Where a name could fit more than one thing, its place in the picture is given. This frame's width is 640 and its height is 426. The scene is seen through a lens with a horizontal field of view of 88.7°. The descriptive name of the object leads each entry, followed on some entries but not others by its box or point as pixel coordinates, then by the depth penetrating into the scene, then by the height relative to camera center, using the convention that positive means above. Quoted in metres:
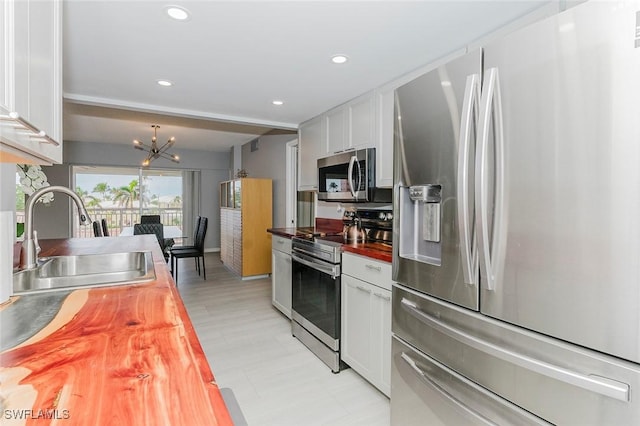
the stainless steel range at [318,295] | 2.55 -0.75
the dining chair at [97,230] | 4.50 -0.31
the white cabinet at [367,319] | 2.09 -0.77
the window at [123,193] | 7.32 +0.36
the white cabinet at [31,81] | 0.69 +0.32
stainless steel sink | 1.48 -0.33
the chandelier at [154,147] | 5.31 +1.04
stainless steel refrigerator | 0.92 -0.06
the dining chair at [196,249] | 5.29 -0.67
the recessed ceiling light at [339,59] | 2.18 +1.02
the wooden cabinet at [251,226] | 5.43 -0.29
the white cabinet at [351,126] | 2.79 +0.77
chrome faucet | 1.45 -0.07
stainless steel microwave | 2.71 +0.27
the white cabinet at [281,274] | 3.46 -0.73
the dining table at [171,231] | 7.25 -0.54
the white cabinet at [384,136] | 2.56 +0.58
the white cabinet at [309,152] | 3.62 +0.66
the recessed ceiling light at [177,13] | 1.64 +1.00
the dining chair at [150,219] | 6.59 -0.22
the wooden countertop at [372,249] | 2.08 -0.29
